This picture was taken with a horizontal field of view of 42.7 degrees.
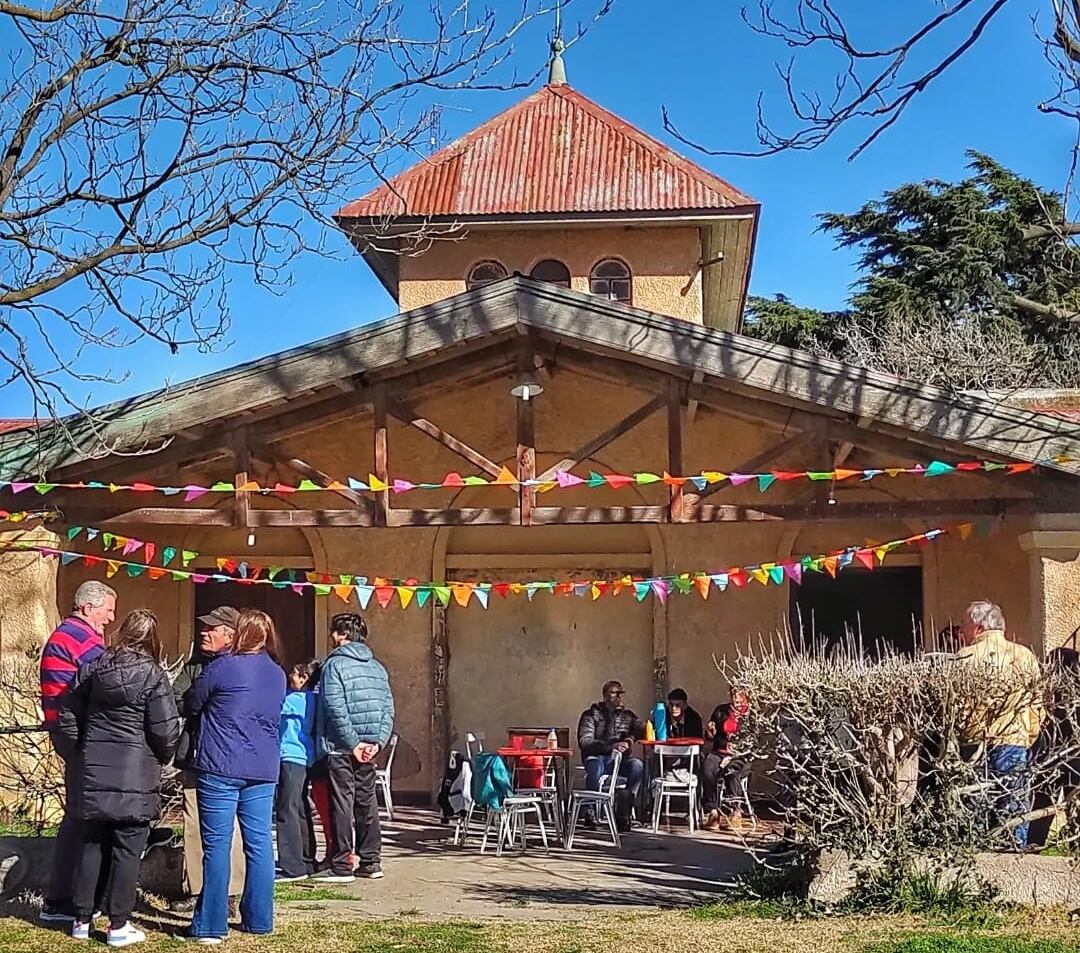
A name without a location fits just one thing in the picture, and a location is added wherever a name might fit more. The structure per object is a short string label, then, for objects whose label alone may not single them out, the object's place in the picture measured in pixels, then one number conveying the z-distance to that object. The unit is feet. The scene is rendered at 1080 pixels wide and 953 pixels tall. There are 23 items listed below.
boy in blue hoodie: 28.07
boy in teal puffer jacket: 27.91
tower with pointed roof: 55.57
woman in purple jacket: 21.65
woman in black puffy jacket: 21.20
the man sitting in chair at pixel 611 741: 37.76
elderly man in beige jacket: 23.25
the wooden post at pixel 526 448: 33.71
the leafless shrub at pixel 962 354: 79.10
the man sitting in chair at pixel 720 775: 37.27
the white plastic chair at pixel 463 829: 32.91
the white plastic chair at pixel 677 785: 36.14
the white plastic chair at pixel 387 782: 38.83
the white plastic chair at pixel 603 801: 32.40
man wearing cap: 22.04
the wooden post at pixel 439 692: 44.24
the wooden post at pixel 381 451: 33.78
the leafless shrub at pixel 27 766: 25.71
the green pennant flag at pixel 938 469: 31.94
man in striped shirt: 22.79
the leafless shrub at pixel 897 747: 23.02
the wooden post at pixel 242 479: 34.19
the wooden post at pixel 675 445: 33.20
